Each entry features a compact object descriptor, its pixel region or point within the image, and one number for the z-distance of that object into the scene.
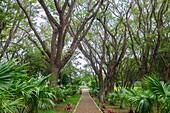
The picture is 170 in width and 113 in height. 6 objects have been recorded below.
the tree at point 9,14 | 8.93
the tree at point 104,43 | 11.27
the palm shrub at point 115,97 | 10.98
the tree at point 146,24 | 9.01
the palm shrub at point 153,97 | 4.36
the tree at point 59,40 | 7.90
